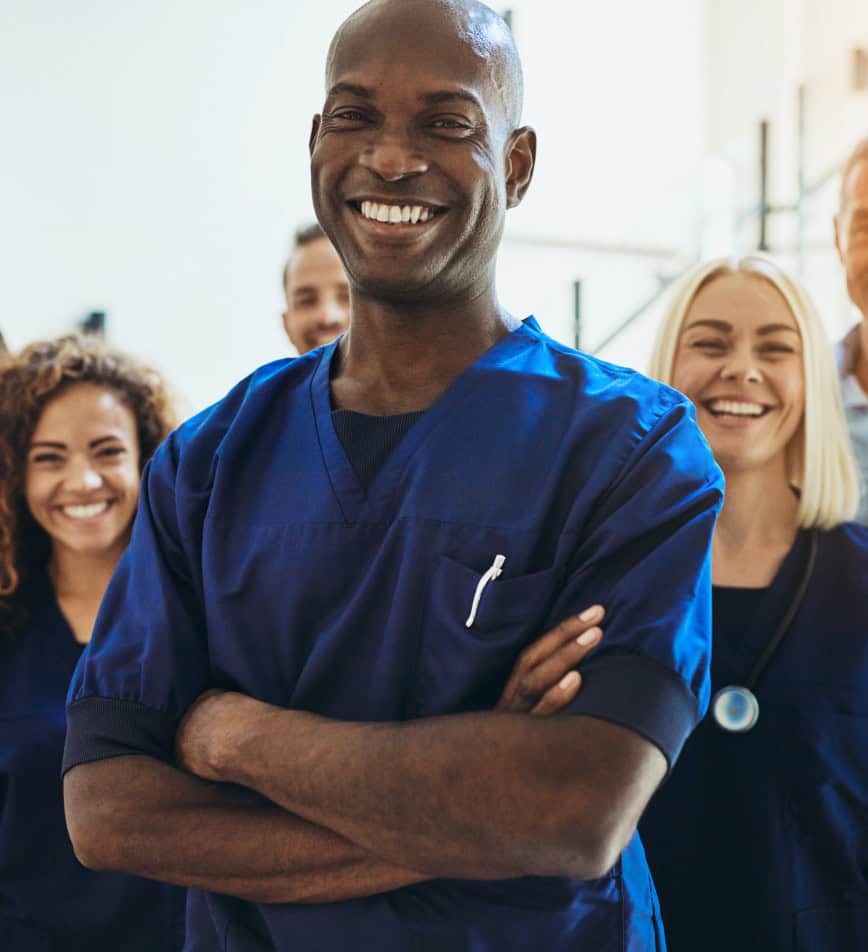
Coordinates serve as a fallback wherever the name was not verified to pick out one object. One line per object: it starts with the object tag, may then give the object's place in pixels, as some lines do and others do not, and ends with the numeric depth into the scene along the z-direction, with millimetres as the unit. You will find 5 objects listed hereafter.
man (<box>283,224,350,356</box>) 2229
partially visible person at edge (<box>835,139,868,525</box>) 1878
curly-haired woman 1673
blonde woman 1528
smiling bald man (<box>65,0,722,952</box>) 951
